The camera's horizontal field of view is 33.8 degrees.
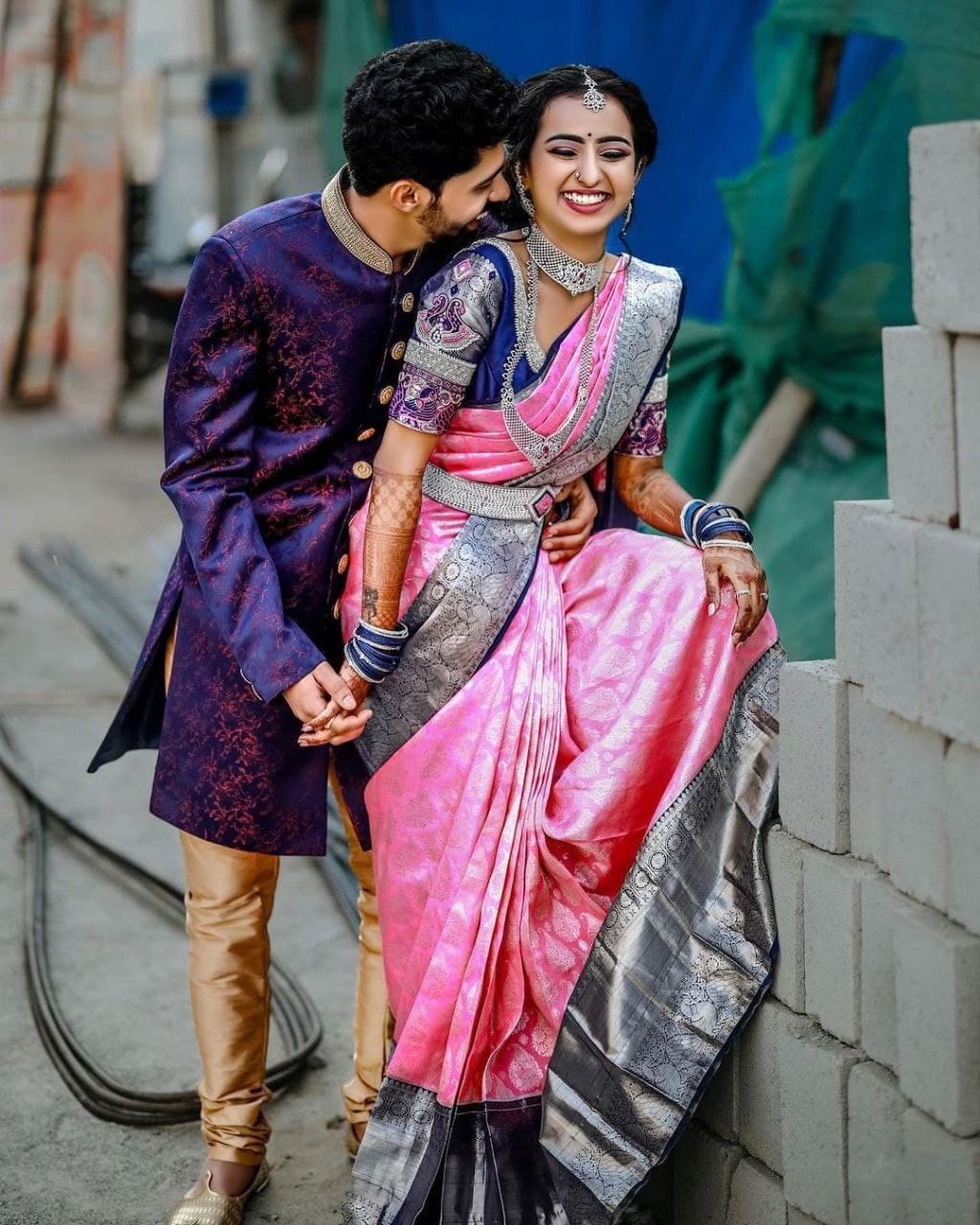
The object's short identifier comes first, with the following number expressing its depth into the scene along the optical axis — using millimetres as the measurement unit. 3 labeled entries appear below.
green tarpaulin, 4062
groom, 2494
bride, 2402
